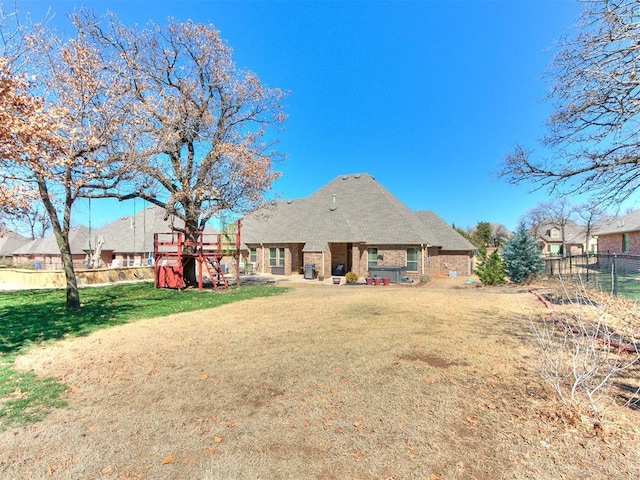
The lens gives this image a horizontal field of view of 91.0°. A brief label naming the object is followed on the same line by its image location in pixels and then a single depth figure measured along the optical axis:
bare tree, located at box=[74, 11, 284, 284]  13.98
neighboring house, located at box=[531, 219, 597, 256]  56.66
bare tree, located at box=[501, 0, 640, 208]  6.34
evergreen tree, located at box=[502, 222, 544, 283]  17.59
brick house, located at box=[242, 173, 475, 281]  22.41
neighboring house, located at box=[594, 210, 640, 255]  27.12
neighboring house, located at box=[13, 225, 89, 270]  36.18
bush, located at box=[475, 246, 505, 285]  18.14
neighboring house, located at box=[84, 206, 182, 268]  32.88
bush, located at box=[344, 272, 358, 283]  19.97
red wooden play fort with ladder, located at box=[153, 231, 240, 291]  16.31
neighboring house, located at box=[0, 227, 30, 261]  52.83
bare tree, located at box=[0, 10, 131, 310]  6.28
